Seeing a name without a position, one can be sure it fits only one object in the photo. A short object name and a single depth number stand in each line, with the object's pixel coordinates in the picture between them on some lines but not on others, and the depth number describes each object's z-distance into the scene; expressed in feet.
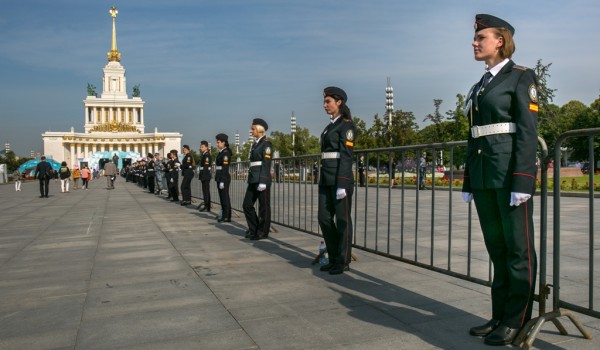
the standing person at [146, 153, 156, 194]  92.22
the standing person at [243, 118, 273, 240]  28.71
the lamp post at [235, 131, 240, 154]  357.98
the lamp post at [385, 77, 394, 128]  184.65
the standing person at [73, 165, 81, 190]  117.39
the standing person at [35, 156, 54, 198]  80.61
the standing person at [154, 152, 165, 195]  85.55
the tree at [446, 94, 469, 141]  128.98
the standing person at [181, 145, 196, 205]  57.88
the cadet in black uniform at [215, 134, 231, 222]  37.29
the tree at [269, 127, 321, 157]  234.58
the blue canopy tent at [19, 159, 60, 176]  215.63
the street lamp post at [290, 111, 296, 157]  236.43
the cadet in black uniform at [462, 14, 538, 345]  11.04
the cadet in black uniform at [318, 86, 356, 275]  19.06
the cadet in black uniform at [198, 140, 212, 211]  47.57
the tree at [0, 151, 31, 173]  392.57
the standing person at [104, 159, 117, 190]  115.24
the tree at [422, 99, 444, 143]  135.33
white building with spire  461.37
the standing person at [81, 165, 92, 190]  119.65
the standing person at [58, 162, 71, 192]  94.52
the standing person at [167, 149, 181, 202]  65.51
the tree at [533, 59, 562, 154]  124.88
